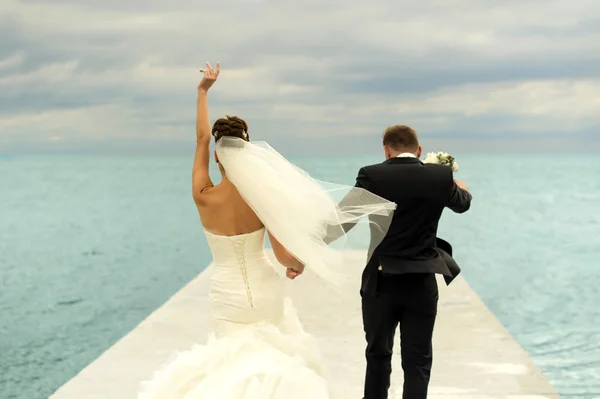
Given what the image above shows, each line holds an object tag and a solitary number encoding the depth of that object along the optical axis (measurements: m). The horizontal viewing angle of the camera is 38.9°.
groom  4.91
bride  4.23
